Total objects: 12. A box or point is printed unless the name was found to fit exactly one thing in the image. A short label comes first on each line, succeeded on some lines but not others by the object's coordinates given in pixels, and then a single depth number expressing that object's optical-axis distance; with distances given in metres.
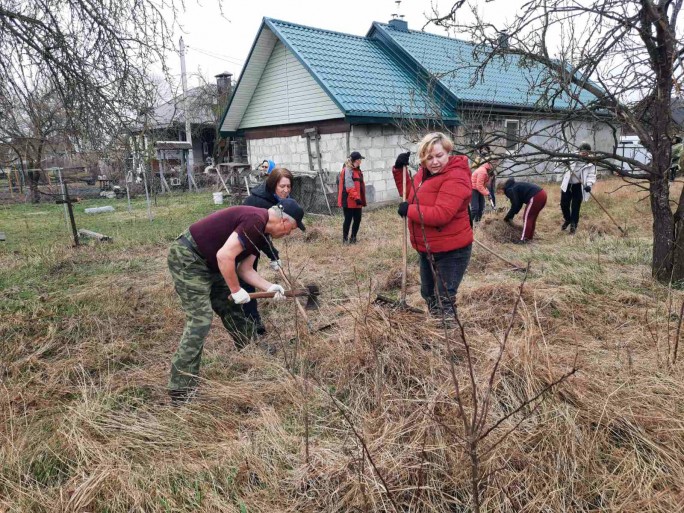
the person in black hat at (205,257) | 2.74
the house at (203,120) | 23.42
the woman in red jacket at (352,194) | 7.34
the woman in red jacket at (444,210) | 2.93
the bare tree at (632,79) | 3.85
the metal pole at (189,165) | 20.52
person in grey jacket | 7.23
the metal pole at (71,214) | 7.90
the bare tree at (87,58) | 4.33
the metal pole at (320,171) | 11.08
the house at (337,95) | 11.15
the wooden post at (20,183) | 18.19
